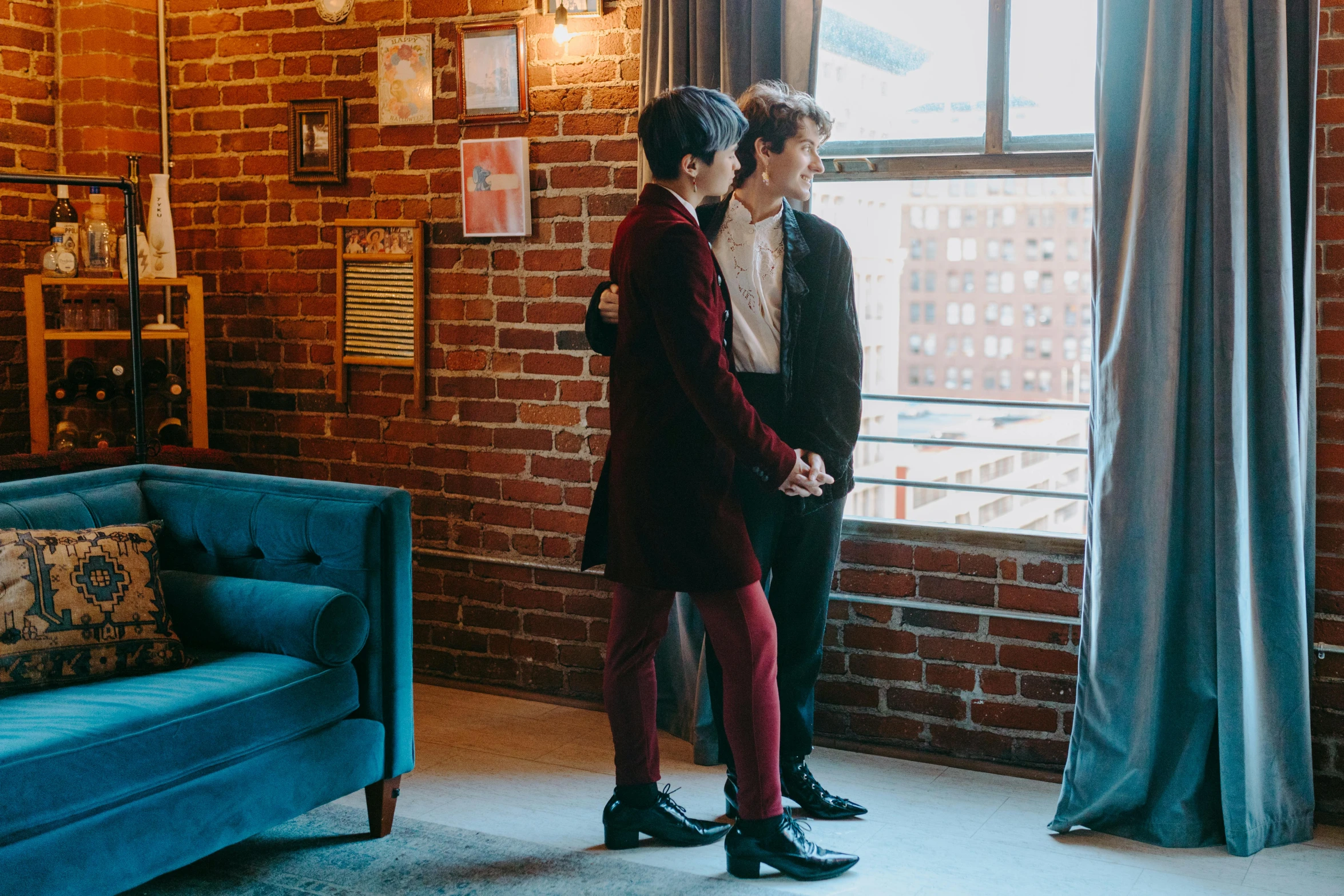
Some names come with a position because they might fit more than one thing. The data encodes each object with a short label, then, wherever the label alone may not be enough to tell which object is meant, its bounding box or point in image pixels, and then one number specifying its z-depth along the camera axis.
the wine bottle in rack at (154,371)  4.14
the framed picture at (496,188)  3.68
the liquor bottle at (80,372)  4.05
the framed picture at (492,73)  3.67
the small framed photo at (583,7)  3.54
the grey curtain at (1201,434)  2.66
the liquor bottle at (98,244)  3.89
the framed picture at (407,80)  3.82
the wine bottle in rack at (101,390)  4.05
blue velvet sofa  2.07
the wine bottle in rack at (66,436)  4.02
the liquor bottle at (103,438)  4.01
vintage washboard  3.90
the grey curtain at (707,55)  3.14
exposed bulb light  3.47
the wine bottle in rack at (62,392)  3.98
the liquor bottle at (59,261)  3.87
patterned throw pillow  2.37
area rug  2.47
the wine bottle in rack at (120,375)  4.09
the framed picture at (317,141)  3.98
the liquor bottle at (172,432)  4.12
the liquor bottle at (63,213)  4.00
